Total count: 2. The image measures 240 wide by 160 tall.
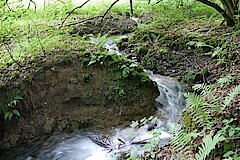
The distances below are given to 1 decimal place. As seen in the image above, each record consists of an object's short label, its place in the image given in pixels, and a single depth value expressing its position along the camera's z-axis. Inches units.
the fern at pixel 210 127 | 99.6
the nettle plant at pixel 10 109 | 193.8
